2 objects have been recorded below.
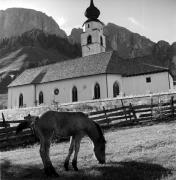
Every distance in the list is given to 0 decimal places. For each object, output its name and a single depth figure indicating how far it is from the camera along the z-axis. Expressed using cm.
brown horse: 816
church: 3950
